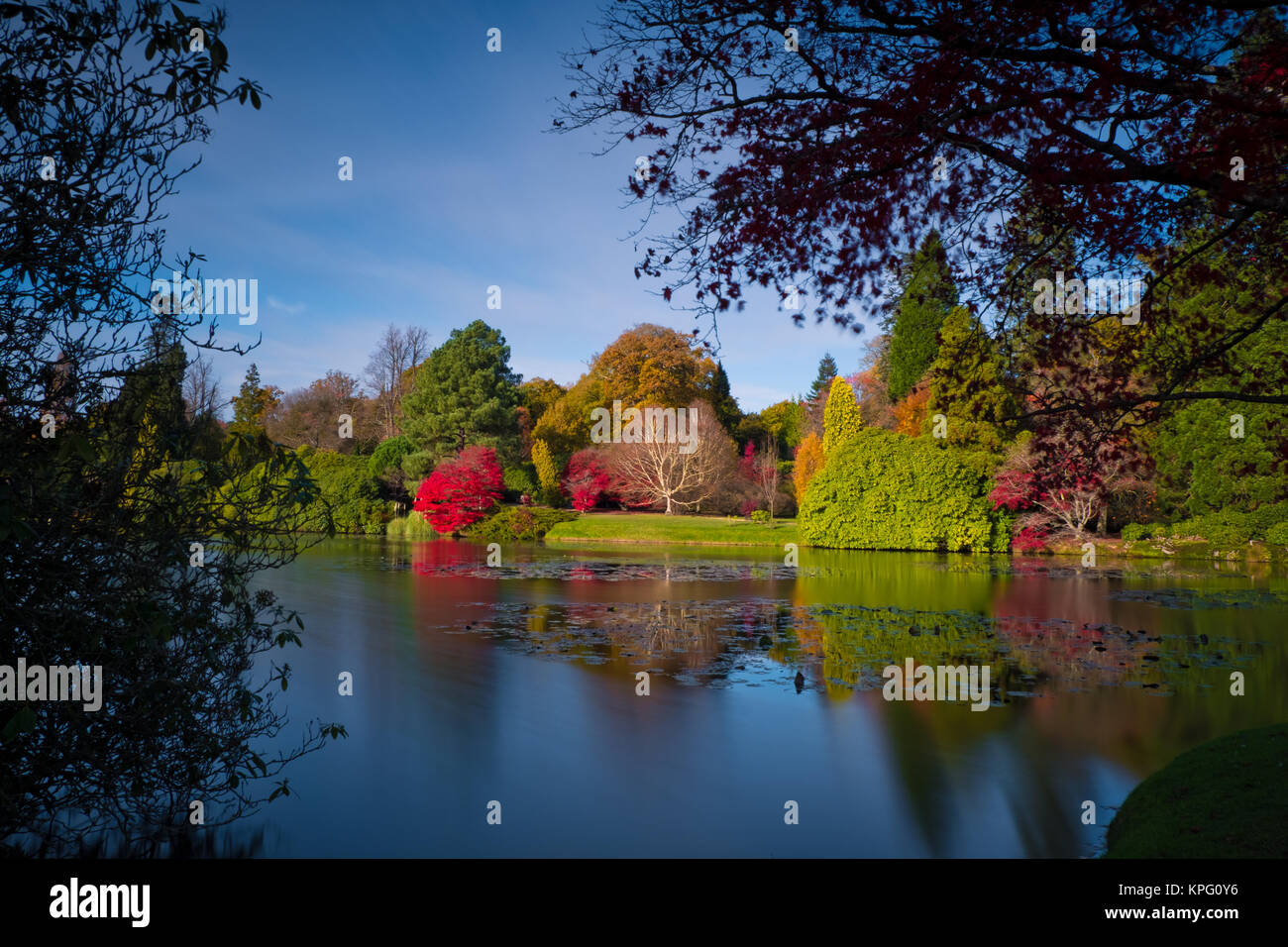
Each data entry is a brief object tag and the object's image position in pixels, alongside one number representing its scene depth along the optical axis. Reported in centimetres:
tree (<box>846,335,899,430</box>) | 3519
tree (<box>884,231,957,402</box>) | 3164
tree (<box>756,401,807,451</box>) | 4219
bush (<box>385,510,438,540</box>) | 2964
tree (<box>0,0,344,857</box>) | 317
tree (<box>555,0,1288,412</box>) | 371
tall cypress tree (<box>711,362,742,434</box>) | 4150
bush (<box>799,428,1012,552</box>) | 2483
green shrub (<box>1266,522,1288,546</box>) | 2088
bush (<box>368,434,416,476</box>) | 3275
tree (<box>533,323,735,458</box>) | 3778
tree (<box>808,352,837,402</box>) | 5650
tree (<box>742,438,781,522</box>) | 3331
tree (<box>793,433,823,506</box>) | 3306
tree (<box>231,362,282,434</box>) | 3984
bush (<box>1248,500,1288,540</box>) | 2111
